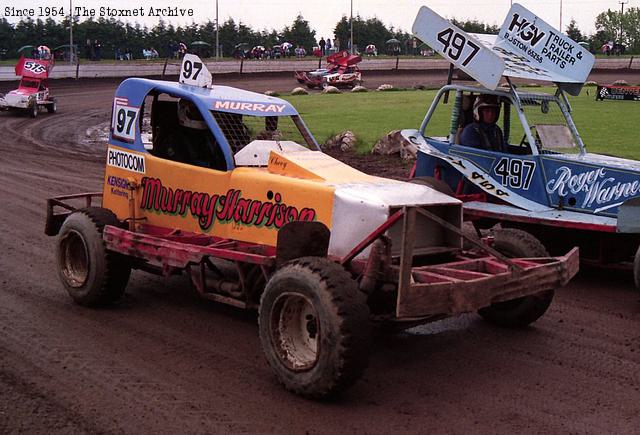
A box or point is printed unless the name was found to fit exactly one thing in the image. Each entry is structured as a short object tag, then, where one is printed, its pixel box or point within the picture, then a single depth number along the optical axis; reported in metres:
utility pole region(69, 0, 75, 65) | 44.43
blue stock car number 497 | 7.96
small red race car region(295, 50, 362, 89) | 38.81
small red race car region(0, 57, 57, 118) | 25.66
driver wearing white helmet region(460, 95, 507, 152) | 9.14
